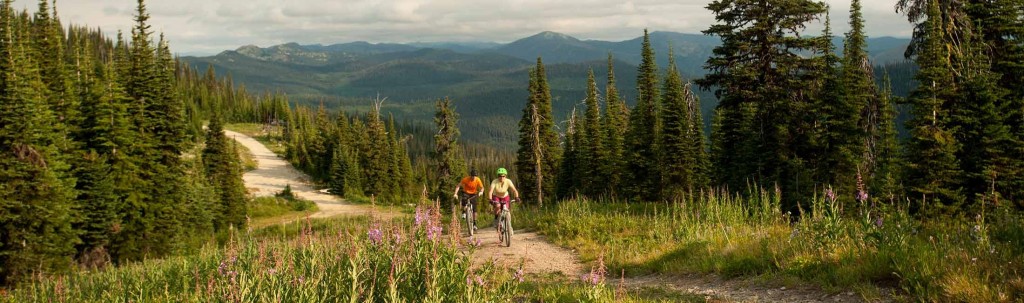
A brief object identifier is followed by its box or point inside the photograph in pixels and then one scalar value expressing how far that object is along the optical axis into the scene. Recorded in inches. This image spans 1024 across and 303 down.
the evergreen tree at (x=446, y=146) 1946.4
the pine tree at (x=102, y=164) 1380.4
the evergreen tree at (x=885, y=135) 1472.7
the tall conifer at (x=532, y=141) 2197.3
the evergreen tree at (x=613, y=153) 2123.5
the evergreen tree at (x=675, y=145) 1665.8
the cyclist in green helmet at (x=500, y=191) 598.9
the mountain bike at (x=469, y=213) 644.1
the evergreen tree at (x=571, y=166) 2327.8
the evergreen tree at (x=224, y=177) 2342.5
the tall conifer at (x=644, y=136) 1867.6
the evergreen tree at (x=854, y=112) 1041.5
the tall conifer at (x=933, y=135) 901.2
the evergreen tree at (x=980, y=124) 884.6
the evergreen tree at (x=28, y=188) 1192.2
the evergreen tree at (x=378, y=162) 3454.7
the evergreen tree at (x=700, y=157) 1762.8
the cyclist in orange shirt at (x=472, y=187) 629.0
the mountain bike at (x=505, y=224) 594.9
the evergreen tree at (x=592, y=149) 2162.9
